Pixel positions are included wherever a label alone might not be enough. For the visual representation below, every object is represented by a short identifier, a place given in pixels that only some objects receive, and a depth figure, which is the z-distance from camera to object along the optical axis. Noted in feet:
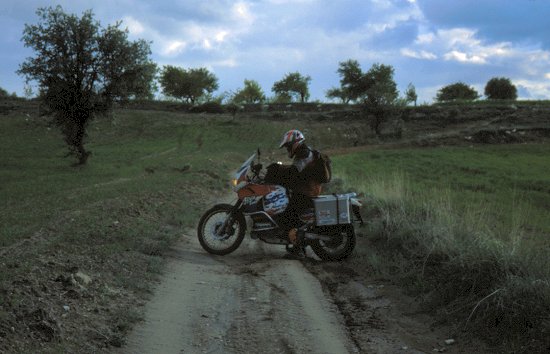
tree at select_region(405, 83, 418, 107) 246.39
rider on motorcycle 29.25
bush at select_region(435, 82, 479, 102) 330.13
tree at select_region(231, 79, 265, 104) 362.33
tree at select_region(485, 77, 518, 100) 304.09
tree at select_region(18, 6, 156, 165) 98.37
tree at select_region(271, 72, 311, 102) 352.49
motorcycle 29.58
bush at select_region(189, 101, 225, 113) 238.27
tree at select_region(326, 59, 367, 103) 285.23
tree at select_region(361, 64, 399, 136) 178.60
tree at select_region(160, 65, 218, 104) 300.81
